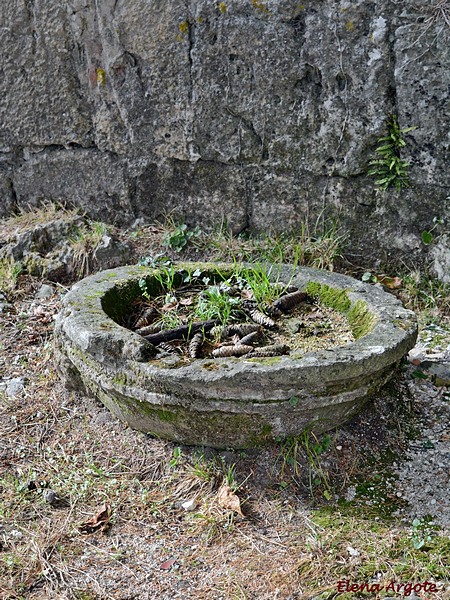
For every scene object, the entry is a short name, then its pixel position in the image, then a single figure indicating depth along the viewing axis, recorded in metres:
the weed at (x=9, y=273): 4.44
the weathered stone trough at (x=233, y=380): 2.72
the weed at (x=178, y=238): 4.59
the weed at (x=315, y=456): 2.82
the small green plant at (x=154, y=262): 3.81
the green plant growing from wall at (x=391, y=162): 3.98
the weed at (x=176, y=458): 2.93
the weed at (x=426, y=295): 4.03
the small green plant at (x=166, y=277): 3.62
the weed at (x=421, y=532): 2.50
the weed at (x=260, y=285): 3.46
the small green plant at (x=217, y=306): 3.31
